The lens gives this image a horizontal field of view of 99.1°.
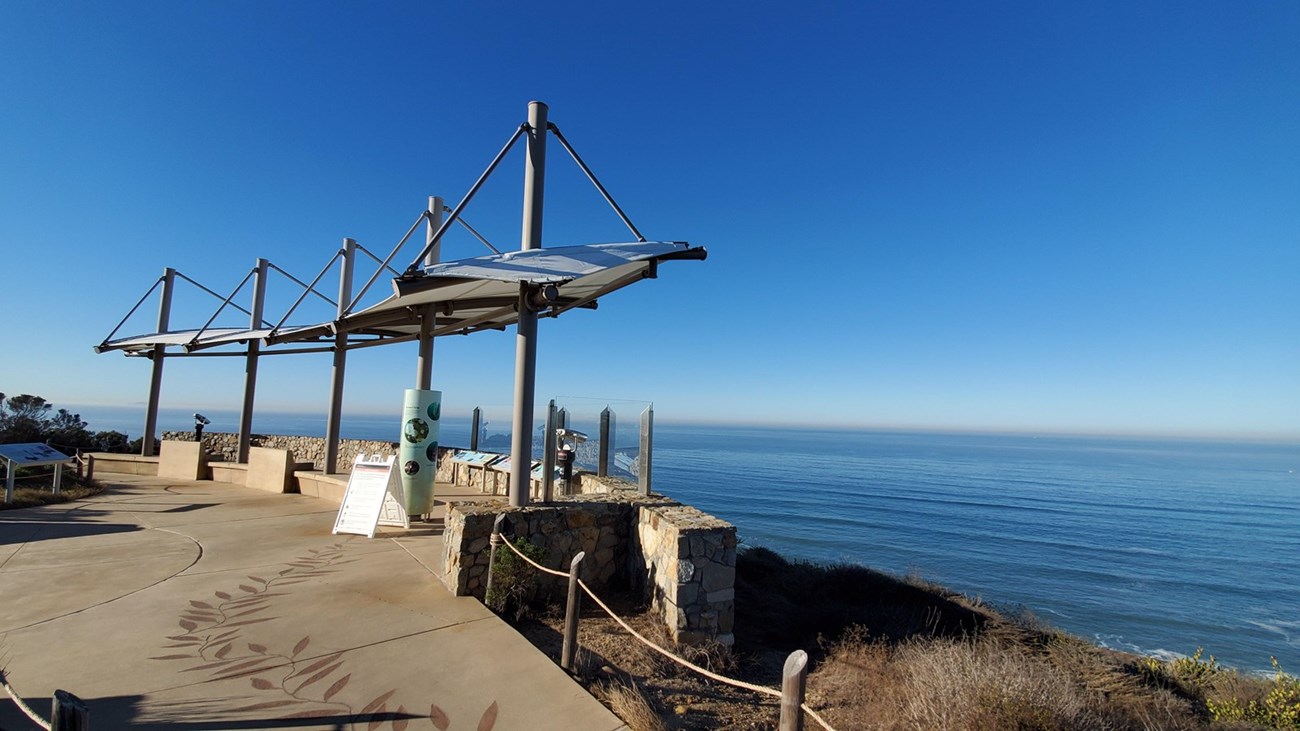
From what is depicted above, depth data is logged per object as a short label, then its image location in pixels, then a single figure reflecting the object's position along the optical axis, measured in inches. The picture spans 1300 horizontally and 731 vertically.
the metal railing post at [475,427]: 576.7
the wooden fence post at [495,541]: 234.0
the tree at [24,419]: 824.9
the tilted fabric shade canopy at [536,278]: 248.4
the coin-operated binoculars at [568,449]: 349.5
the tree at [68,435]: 837.8
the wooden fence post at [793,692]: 107.3
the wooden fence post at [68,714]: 80.3
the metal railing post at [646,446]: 332.2
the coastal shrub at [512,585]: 231.6
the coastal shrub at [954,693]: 166.6
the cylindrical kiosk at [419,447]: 362.3
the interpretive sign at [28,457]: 416.5
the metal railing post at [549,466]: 296.1
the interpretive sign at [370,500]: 336.5
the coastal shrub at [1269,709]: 261.1
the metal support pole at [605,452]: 371.6
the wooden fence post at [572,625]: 179.2
